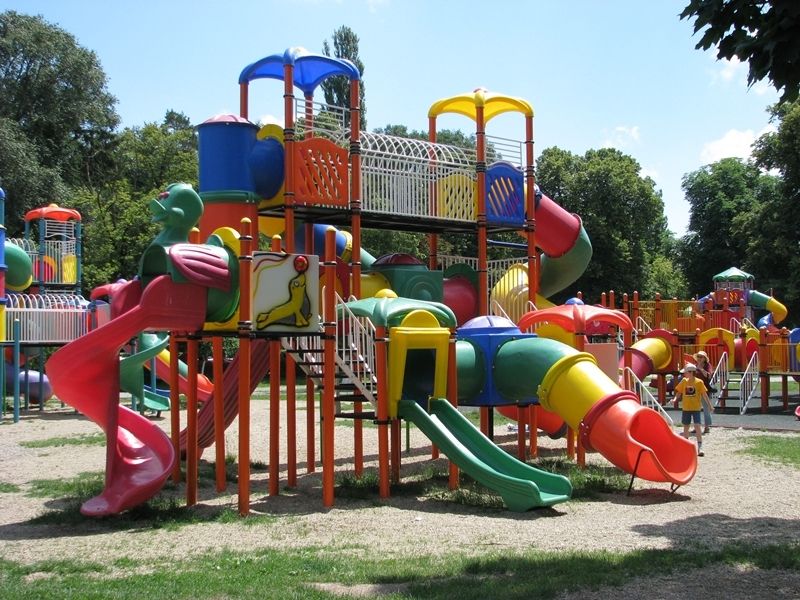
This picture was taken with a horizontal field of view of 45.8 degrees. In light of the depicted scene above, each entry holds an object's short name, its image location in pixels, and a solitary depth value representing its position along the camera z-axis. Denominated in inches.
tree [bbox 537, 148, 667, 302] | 1980.8
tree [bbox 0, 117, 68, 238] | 1604.3
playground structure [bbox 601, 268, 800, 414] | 1041.5
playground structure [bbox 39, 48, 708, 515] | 468.8
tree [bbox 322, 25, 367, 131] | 1999.3
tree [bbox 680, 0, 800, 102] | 300.0
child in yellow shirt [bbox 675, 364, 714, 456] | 641.0
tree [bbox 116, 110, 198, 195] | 1967.6
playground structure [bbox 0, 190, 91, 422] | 990.4
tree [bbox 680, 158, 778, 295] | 2367.1
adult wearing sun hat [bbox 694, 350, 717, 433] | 755.2
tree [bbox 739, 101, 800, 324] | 1759.4
